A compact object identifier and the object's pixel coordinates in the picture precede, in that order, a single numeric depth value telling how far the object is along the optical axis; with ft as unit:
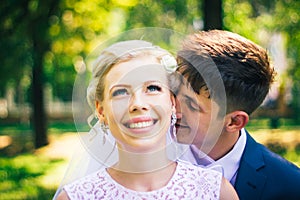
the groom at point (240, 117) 8.78
